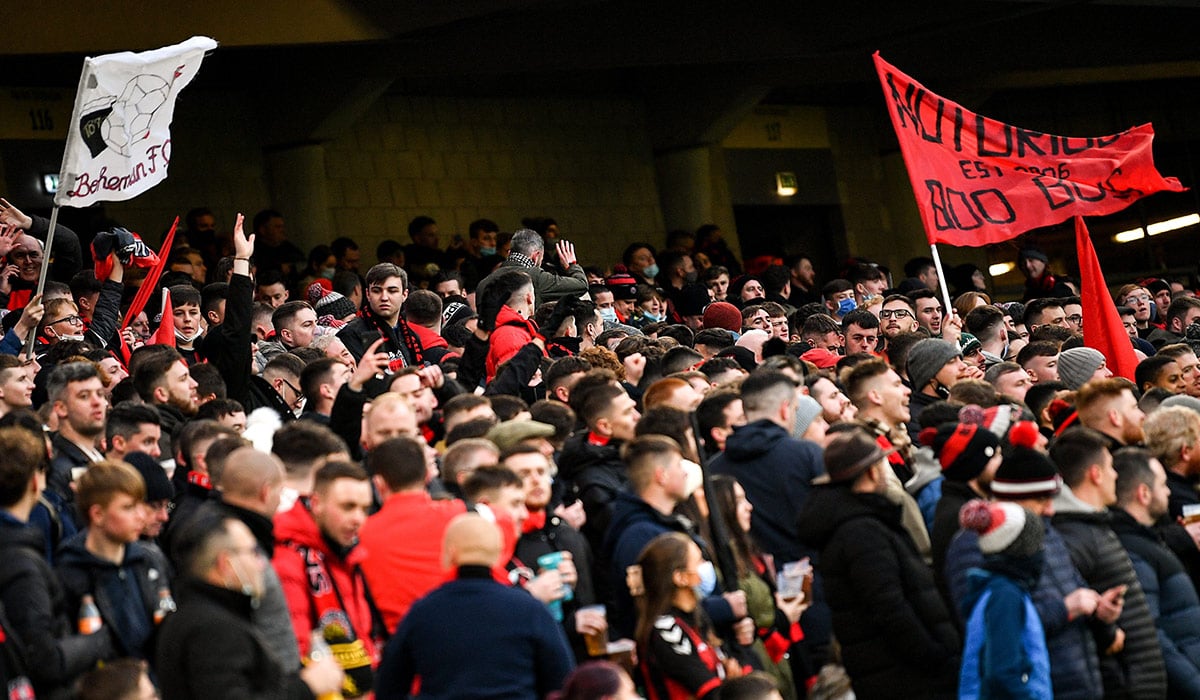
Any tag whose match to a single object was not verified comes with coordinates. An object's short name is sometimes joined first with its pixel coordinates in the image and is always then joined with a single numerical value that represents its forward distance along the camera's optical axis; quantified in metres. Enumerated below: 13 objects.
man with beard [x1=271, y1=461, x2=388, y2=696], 11.97
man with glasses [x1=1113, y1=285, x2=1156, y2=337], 28.73
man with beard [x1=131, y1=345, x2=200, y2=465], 17.20
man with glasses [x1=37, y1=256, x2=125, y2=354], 20.50
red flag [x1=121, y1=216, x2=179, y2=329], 21.58
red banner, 23.78
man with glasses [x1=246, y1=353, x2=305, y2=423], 18.95
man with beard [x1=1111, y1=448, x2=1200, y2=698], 13.83
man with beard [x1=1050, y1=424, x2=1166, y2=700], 13.34
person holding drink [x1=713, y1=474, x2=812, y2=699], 14.03
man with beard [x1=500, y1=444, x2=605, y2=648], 13.26
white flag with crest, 20.03
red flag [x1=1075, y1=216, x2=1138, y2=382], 23.30
